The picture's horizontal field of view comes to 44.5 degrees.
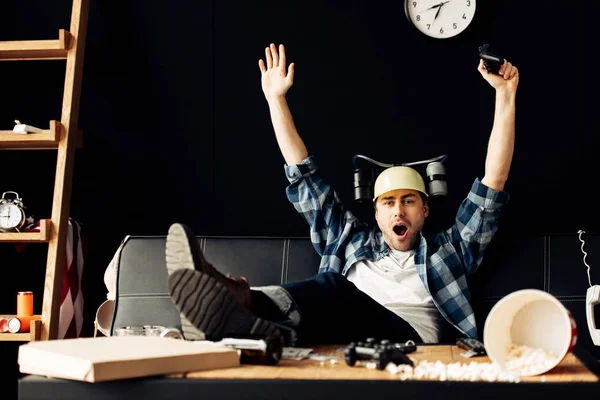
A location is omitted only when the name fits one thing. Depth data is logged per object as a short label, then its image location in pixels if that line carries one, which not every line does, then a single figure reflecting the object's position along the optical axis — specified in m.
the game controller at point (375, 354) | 1.46
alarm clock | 3.06
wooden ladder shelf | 2.98
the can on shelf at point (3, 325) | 3.00
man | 2.25
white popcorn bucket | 1.46
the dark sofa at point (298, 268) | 2.66
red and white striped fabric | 3.15
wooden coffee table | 1.35
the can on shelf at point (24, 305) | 3.06
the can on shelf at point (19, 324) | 2.97
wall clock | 3.18
